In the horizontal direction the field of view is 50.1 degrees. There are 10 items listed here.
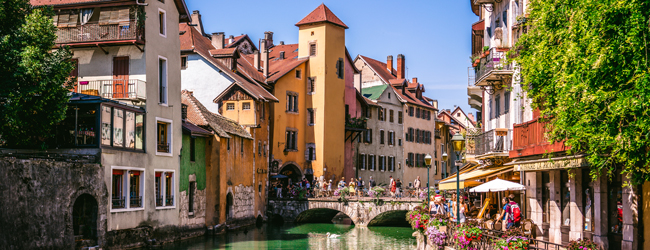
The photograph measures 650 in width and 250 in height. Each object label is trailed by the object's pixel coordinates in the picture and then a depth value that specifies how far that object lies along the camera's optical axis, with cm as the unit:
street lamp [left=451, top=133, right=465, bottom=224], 2097
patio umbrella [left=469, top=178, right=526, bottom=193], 2322
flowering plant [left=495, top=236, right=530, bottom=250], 1600
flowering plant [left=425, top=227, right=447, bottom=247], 2278
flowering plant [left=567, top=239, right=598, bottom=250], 1491
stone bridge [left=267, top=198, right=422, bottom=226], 5091
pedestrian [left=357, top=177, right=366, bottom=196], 5275
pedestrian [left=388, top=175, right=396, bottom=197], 5203
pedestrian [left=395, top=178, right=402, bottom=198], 5172
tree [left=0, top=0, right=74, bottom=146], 2497
